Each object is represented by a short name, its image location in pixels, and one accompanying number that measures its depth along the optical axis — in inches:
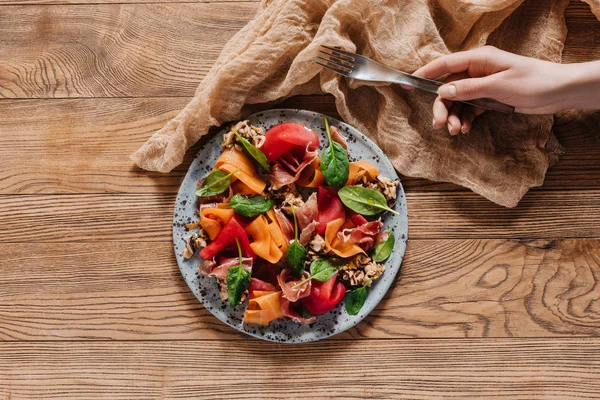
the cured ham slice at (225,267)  48.4
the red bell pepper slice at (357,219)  49.7
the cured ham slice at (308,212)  49.2
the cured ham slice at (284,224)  49.5
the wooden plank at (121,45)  54.1
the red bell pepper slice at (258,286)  49.3
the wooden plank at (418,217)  53.2
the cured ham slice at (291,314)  48.5
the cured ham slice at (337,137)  50.3
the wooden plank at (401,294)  53.0
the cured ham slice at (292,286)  47.6
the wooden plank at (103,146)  53.5
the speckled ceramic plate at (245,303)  50.2
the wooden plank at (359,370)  52.8
